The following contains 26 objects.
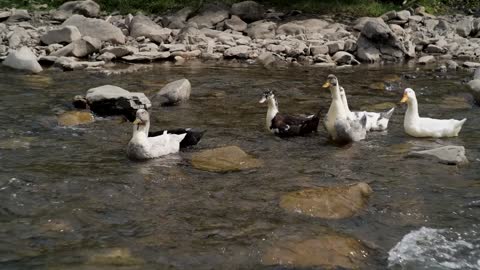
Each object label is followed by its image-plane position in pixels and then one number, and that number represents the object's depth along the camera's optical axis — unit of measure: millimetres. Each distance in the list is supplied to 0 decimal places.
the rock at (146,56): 19359
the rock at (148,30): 21938
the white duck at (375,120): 10845
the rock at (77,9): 25562
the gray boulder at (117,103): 11992
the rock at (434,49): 21672
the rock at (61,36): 20125
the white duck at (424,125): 10516
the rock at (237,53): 20453
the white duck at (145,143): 9211
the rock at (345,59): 19766
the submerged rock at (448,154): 8969
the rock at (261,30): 23047
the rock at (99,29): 21078
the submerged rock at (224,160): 8891
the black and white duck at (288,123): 10609
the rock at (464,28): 24031
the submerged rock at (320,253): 5945
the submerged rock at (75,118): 11375
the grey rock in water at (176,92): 13297
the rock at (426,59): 19866
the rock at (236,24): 23859
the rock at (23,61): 16609
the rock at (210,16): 24453
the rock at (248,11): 25141
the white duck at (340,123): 10172
